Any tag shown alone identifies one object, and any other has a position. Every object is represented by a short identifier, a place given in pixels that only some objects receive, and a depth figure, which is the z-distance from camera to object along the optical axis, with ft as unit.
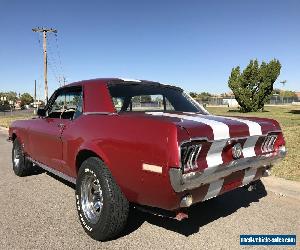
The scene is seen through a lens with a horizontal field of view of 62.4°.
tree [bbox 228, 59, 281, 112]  80.44
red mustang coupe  6.93
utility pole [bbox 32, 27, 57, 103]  80.65
